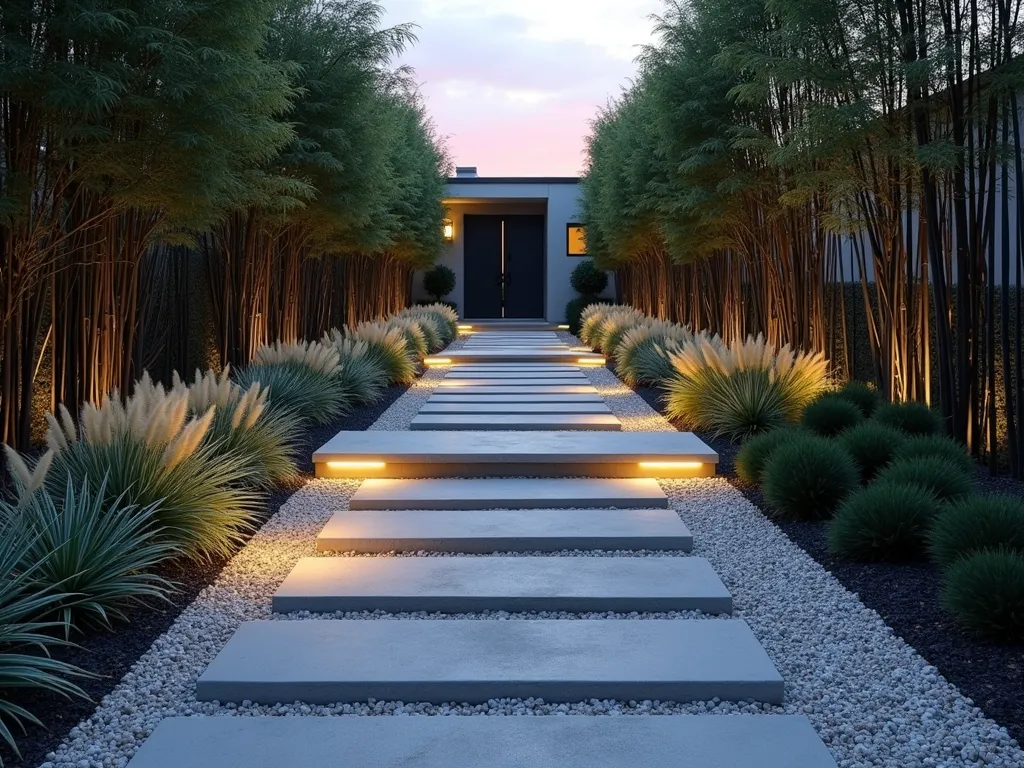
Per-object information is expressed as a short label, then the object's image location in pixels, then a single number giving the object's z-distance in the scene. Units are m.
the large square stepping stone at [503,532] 3.94
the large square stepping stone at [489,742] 2.11
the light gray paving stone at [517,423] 6.89
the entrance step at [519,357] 13.66
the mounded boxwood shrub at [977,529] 3.27
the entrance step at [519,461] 5.42
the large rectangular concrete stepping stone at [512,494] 4.68
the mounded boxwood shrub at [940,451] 4.64
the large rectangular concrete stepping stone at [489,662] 2.49
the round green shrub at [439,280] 25.52
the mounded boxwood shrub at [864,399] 6.47
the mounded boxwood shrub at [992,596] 2.80
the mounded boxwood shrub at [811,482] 4.43
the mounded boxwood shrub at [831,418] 5.86
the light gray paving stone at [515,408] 7.72
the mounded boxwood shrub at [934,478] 4.10
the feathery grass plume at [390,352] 10.23
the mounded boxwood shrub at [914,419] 5.45
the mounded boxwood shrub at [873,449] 4.93
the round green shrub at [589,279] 24.53
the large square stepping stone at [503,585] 3.20
